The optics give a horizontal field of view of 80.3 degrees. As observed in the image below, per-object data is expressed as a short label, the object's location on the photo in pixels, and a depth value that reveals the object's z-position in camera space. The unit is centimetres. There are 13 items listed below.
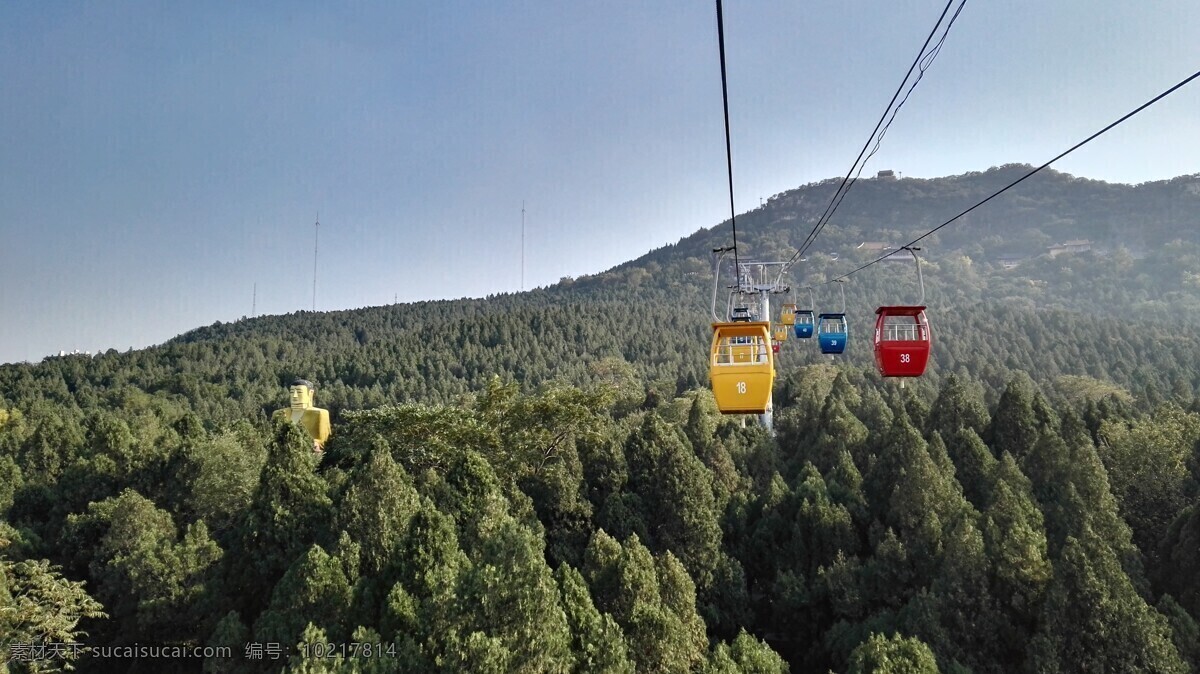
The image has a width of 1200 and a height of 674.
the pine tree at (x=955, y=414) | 5044
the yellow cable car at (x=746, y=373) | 1616
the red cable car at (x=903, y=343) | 1909
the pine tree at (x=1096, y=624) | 2406
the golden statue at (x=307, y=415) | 4631
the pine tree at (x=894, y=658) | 2094
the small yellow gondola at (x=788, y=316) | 3553
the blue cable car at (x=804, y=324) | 3194
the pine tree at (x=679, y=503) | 3531
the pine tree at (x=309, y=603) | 2205
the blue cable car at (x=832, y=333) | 2815
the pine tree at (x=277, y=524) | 2838
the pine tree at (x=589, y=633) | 1923
